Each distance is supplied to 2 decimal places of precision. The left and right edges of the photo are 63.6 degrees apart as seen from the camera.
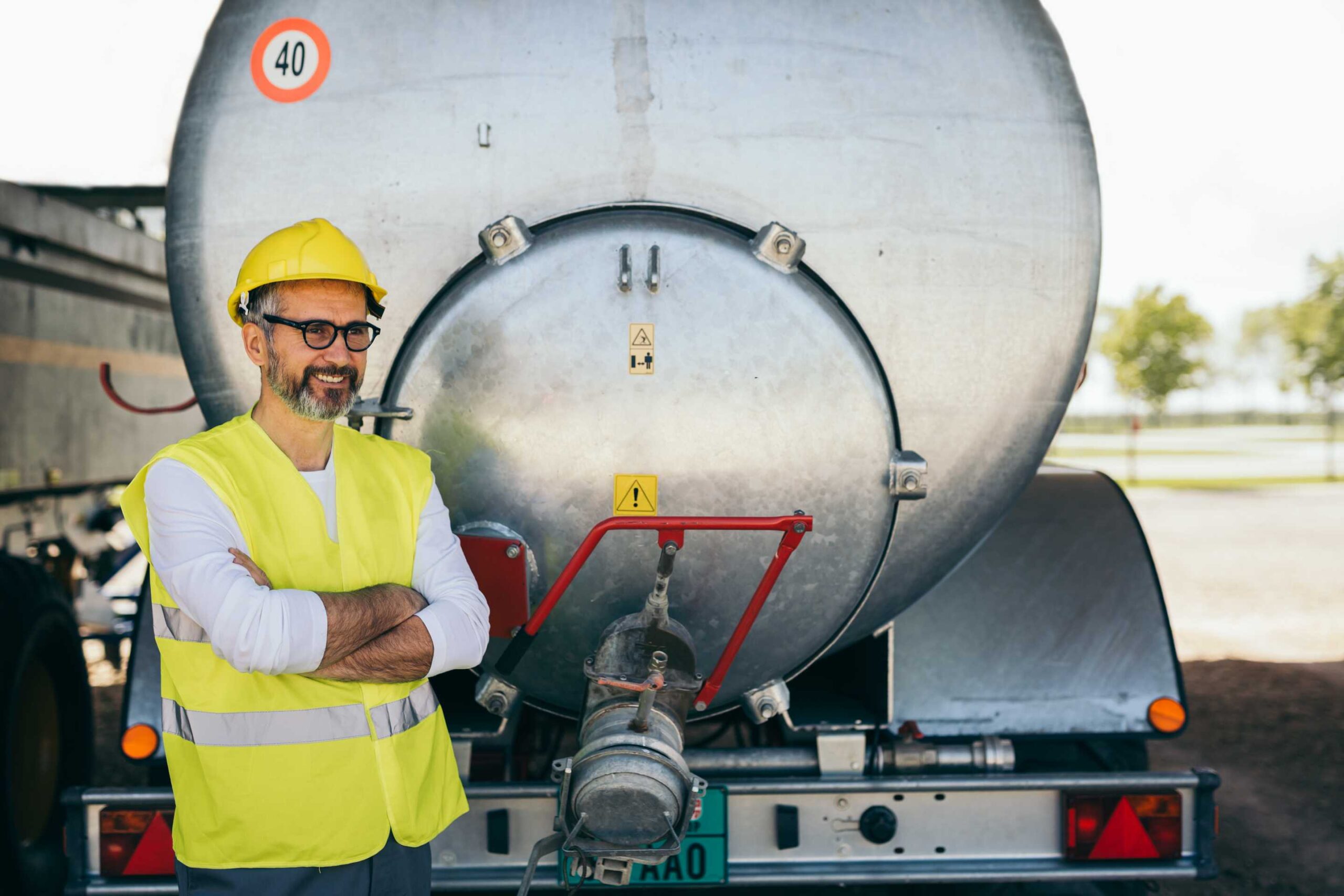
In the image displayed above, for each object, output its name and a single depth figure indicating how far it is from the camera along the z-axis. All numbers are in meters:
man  1.61
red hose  2.37
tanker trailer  1.89
